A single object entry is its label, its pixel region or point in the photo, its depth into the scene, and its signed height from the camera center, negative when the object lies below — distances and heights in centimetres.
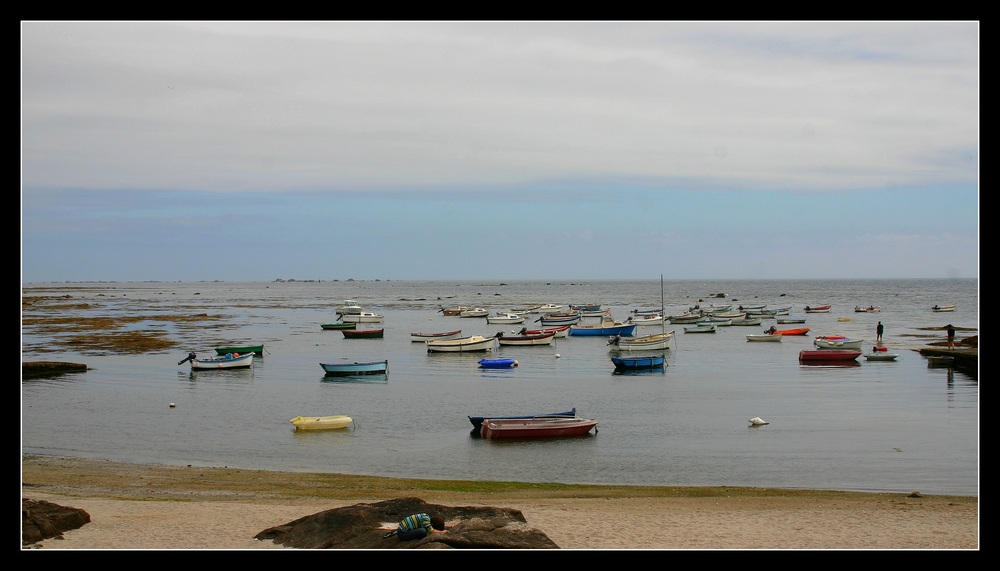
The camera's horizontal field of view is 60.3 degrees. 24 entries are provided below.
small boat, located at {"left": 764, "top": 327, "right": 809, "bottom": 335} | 7738 -459
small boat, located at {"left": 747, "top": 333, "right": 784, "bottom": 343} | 7320 -491
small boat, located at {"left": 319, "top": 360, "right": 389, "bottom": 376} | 5019 -523
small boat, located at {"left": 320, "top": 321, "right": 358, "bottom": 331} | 8972 -490
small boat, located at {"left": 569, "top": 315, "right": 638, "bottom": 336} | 7919 -459
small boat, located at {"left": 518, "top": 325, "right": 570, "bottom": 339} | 7380 -448
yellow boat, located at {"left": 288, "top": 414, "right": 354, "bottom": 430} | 3278 -547
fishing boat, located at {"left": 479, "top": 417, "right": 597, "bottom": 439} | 3058 -528
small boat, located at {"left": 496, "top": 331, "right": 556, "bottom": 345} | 6938 -484
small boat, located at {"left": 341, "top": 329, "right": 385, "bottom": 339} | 8025 -509
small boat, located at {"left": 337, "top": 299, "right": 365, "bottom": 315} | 11225 -401
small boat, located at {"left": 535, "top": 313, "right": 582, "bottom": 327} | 9427 -445
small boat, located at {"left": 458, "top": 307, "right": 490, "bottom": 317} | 11812 -458
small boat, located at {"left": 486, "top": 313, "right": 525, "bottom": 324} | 10250 -462
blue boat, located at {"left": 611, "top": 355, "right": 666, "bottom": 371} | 5241 -505
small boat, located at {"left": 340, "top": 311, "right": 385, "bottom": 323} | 10606 -478
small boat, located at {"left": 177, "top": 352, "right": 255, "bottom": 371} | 5178 -504
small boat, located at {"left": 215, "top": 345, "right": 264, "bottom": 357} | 5716 -478
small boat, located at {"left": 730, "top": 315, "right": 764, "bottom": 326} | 9194 -438
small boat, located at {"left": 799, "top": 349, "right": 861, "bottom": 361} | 5522 -480
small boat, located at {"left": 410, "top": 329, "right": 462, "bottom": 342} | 7536 -500
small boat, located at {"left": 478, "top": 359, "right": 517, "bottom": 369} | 5519 -541
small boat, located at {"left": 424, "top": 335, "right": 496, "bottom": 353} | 6531 -498
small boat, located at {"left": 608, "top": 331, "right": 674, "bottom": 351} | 6264 -464
